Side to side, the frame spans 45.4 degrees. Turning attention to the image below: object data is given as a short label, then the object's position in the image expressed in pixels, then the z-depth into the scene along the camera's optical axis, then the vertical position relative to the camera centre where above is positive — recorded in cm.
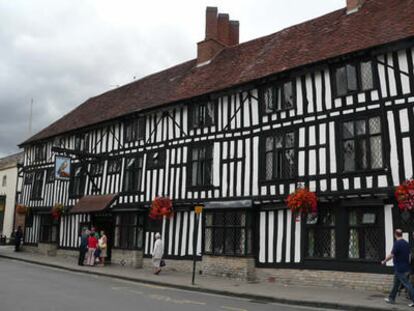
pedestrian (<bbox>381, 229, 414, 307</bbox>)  1177 -38
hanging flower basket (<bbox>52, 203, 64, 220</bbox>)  2745 +158
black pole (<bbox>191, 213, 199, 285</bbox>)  1582 -119
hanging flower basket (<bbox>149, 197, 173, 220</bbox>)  2070 +139
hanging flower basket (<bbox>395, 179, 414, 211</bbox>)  1298 +138
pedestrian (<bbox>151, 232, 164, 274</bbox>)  1939 -45
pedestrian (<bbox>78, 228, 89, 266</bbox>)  2267 -38
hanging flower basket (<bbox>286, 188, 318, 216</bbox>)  1564 +135
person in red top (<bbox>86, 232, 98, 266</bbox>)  2268 -35
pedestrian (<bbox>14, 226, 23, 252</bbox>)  3059 -7
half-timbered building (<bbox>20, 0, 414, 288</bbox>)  1514 +360
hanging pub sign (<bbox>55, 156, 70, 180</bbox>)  2531 +362
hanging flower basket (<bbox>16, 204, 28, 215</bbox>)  3059 +171
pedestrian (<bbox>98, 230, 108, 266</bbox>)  2281 -32
